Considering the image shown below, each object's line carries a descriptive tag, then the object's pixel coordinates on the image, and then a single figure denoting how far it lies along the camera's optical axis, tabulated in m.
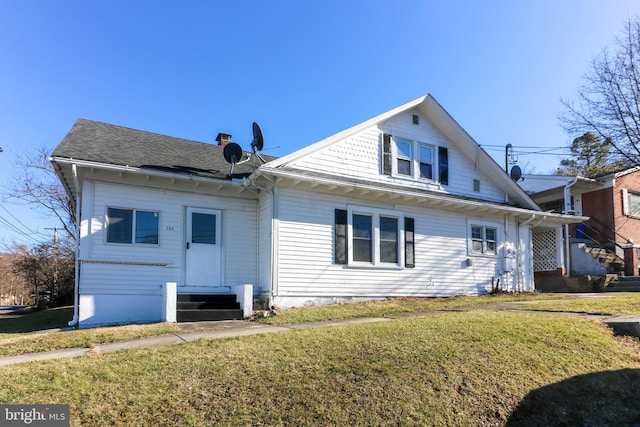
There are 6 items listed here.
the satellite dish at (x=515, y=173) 17.59
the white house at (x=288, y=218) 9.86
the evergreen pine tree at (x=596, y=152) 16.56
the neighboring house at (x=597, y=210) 17.17
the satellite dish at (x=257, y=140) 11.80
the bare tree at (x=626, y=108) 15.07
